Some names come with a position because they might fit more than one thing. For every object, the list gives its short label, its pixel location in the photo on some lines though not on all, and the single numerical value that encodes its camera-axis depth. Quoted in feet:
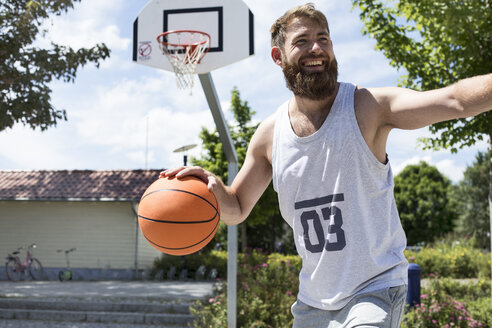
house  60.39
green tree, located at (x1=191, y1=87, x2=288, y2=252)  64.80
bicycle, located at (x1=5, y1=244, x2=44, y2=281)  58.65
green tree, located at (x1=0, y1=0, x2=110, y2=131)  39.29
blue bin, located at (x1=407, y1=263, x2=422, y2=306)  23.54
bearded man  7.17
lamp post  28.81
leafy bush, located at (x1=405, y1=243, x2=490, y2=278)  48.75
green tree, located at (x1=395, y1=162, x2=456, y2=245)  119.96
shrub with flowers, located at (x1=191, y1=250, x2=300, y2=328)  23.40
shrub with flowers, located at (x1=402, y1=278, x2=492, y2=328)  21.65
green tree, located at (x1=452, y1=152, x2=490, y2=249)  117.29
